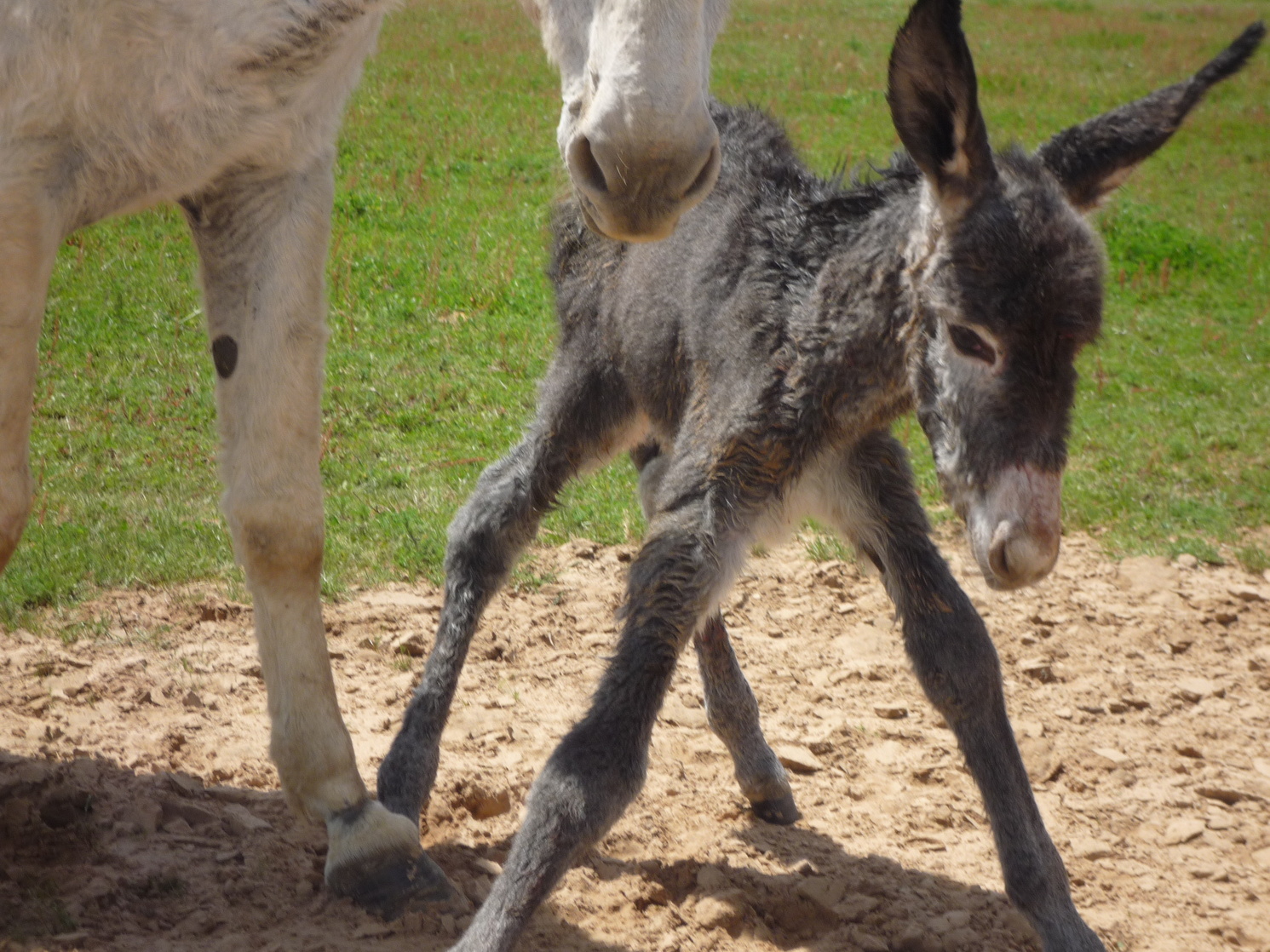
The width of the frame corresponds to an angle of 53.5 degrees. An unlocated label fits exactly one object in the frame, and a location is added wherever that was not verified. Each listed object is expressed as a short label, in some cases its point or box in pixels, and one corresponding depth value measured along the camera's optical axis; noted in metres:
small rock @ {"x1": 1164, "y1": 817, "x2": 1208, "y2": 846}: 3.41
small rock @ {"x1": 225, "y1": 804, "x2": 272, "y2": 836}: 3.17
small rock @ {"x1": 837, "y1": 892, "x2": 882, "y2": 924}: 3.02
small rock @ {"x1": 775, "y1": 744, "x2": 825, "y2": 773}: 3.74
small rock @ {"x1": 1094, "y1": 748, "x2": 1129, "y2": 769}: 3.74
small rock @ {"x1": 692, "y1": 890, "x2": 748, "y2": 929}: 2.95
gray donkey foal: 2.48
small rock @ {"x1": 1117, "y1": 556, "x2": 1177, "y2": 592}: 4.83
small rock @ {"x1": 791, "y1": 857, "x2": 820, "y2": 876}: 3.19
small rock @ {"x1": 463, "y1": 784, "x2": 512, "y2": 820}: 3.43
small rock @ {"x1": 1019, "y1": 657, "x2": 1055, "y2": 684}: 4.22
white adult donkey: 2.13
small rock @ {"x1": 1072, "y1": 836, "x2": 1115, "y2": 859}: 3.33
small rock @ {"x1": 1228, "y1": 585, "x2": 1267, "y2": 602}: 4.76
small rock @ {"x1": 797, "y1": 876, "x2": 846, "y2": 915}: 3.04
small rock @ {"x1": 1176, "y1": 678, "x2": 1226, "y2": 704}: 4.12
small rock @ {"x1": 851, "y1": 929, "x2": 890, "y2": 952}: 2.89
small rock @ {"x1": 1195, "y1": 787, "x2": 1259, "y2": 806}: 3.60
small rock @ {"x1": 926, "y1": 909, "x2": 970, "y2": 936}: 2.96
